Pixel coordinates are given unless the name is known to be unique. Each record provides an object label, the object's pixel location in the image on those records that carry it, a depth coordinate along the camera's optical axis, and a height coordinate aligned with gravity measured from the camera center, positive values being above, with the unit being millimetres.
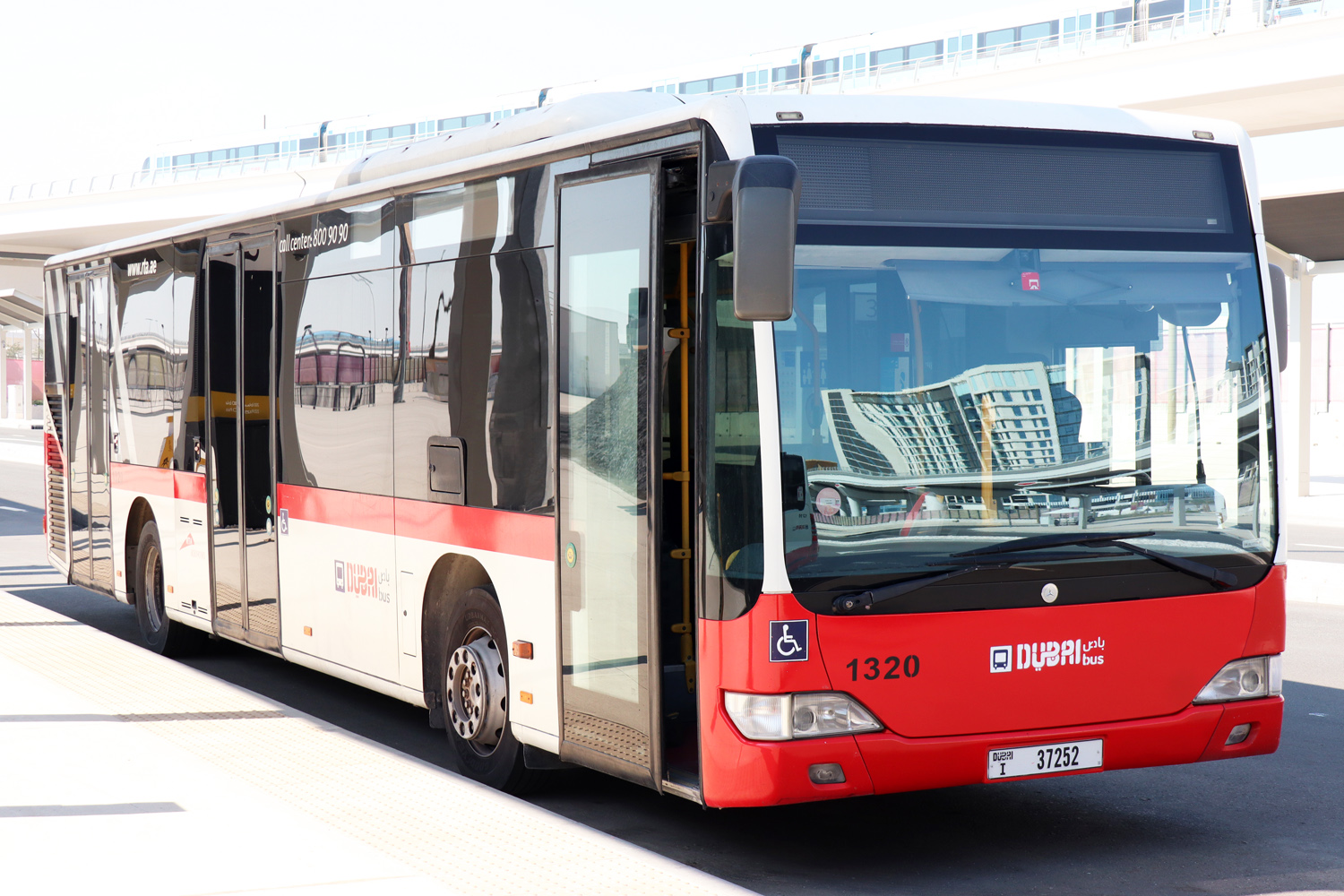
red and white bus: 5180 -190
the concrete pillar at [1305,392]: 29297 -61
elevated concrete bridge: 22625 +5281
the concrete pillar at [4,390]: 94994 +1593
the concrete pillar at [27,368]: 78438 +2440
